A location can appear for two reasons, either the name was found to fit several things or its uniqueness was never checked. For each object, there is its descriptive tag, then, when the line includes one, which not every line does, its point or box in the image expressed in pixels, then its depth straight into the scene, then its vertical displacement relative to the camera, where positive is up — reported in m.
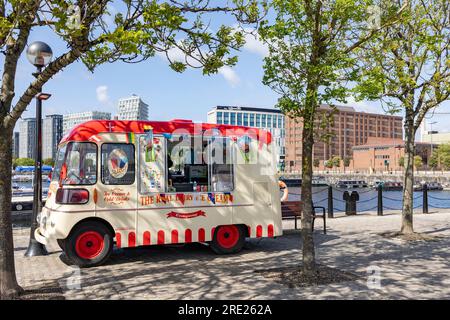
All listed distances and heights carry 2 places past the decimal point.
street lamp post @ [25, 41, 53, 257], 9.93 +0.02
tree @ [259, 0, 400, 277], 7.91 +1.94
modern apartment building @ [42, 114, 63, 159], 163.38 +14.34
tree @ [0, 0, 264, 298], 5.60 +1.74
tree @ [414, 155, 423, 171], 133.38 +1.21
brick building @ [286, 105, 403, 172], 163.88 +13.96
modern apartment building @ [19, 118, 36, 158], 186.46 +15.85
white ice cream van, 9.21 -0.44
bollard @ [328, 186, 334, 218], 17.97 -1.59
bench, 13.02 -1.24
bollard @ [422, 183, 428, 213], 20.48 -1.68
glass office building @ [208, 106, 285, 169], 165.50 +19.93
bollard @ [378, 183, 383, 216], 19.27 -1.79
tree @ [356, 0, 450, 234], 12.11 +2.85
